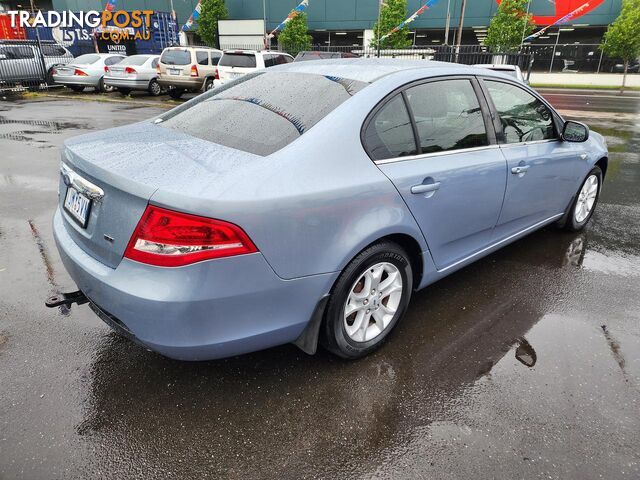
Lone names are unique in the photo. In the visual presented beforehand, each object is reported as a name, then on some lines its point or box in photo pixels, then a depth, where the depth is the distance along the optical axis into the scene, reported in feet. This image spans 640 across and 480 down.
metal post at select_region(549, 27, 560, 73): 98.58
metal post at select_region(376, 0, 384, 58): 106.02
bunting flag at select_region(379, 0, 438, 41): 106.31
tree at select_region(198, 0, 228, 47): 130.80
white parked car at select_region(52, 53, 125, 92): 58.08
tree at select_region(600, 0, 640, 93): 82.94
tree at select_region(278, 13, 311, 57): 119.65
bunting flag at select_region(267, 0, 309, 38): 119.96
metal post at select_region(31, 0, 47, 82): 63.46
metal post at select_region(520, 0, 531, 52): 94.31
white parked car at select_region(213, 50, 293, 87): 48.01
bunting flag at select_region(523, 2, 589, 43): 108.17
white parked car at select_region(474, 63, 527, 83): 31.99
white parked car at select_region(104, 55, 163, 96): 55.88
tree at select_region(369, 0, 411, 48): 108.78
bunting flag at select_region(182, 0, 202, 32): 130.93
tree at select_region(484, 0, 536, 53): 95.40
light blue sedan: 6.61
